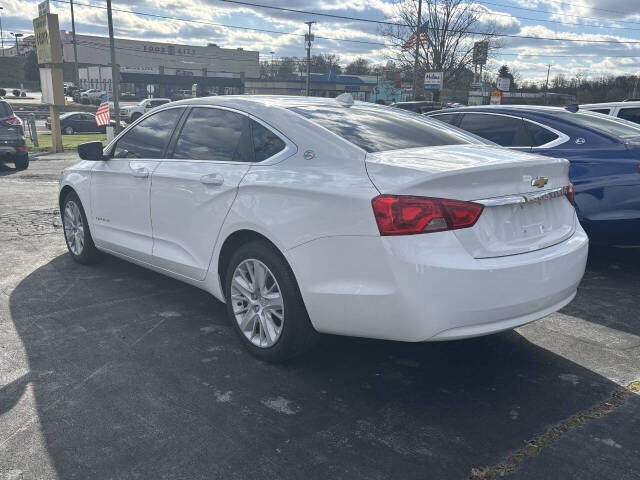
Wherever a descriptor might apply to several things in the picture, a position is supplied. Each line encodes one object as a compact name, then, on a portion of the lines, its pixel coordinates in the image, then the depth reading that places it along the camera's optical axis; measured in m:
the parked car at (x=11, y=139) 14.32
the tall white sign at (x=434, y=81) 36.69
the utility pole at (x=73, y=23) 60.72
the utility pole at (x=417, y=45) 34.47
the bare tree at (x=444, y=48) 55.53
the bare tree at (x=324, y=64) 103.31
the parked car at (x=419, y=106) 23.78
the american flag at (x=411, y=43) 37.88
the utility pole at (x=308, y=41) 51.38
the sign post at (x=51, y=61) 19.64
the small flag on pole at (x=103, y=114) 22.25
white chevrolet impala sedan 2.95
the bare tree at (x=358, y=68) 104.00
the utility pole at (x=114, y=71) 21.84
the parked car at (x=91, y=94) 65.81
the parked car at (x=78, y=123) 33.03
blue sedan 5.42
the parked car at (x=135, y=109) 38.69
